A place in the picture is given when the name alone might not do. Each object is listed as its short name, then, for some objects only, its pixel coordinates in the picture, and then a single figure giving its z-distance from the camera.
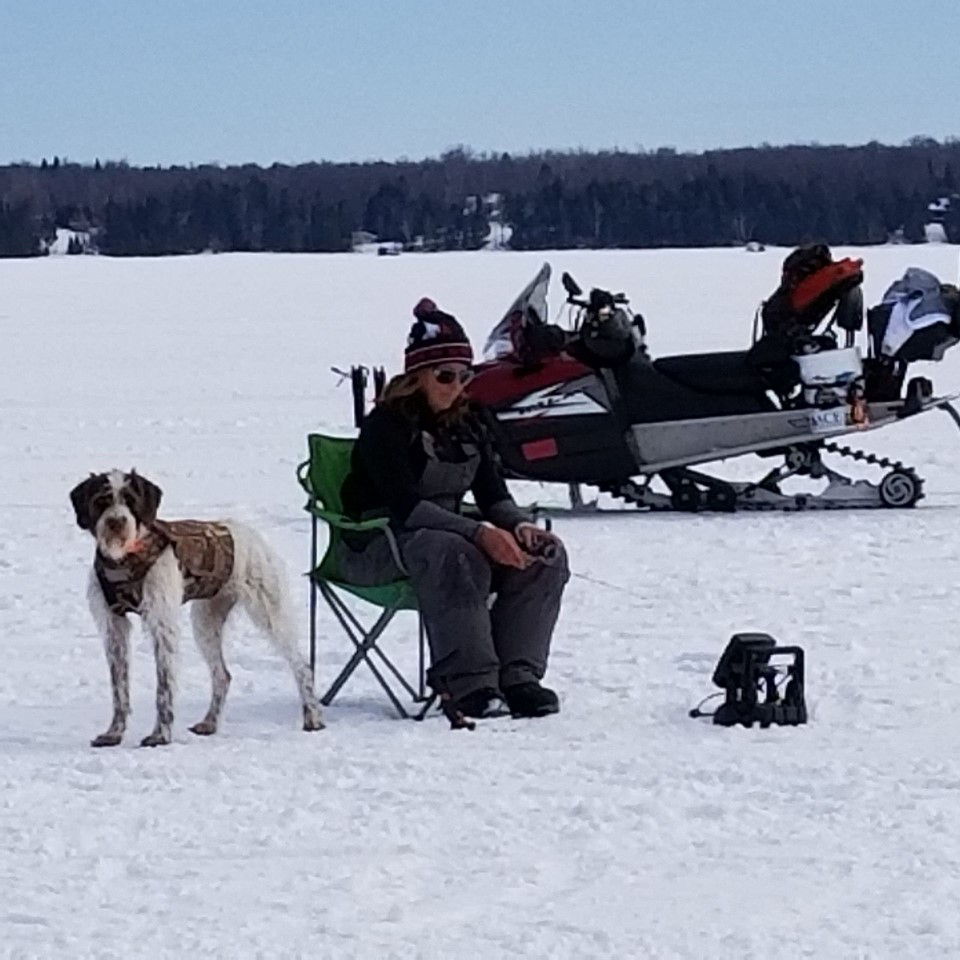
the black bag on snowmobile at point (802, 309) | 16.15
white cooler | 16.45
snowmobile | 16.21
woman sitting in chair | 9.72
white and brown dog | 9.25
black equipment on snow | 9.57
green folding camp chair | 9.99
